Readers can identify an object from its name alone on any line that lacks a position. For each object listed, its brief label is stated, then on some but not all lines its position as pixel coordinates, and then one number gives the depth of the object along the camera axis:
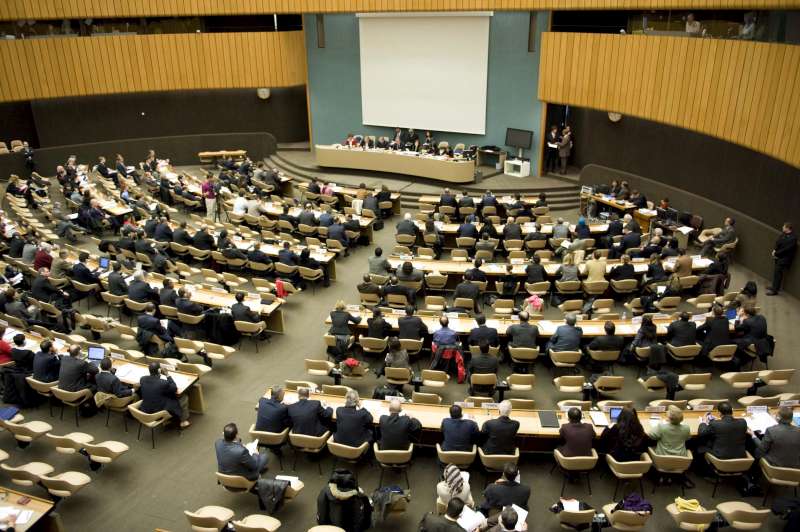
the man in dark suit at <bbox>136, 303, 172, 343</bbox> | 10.96
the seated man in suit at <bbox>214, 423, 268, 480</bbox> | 7.66
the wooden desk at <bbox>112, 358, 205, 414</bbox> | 9.48
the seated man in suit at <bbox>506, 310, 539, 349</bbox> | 10.33
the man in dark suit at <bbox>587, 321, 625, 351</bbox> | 10.04
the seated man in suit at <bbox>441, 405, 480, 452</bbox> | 7.96
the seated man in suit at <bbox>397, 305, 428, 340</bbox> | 10.68
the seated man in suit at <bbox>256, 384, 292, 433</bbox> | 8.44
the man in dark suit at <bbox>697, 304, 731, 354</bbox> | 10.16
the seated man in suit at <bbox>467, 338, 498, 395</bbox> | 9.70
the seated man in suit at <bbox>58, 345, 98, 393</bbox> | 9.38
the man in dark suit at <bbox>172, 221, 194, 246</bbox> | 15.55
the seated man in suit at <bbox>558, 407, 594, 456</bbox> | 7.83
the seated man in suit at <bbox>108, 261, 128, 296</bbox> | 12.70
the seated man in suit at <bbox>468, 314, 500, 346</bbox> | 10.20
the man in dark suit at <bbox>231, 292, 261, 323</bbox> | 11.55
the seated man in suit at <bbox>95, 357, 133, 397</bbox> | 9.27
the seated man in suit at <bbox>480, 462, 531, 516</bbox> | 7.01
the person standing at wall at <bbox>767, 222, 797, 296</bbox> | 13.09
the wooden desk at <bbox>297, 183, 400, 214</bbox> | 19.38
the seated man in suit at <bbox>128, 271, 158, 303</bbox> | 12.40
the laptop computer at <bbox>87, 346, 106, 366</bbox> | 9.84
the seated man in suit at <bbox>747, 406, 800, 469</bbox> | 7.55
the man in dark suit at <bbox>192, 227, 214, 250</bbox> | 15.23
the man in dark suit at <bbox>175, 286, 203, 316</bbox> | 11.64
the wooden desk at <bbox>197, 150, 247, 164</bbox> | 25.52
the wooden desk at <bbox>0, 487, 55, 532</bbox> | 7.03
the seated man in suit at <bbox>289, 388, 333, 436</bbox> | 8.38
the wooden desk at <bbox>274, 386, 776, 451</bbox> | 8.26
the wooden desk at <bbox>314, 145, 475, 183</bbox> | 20.86
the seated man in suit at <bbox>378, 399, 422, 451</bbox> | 8.05
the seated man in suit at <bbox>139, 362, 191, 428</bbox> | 9.00
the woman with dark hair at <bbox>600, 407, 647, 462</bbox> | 7.83
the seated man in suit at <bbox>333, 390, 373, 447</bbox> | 8.19
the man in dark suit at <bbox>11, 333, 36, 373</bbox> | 9.91
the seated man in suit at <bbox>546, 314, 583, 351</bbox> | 10.12
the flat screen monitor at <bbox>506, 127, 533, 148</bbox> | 21.66
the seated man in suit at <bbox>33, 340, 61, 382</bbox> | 9.59
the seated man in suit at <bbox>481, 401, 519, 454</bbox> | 7.86
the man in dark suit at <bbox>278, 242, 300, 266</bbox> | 14.14
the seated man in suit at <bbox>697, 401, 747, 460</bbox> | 7.75
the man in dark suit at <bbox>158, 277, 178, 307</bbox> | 12.02
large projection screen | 22.11
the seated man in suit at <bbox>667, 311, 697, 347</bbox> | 10.22
